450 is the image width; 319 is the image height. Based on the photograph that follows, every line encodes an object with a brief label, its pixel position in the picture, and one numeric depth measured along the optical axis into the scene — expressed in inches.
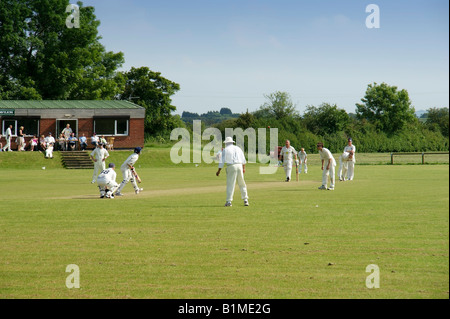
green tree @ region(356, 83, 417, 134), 3978.8
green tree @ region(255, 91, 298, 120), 4468.8
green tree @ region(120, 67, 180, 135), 3339.1
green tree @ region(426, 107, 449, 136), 3882.9
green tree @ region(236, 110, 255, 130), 3971.5
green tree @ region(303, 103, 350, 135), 3892.7
